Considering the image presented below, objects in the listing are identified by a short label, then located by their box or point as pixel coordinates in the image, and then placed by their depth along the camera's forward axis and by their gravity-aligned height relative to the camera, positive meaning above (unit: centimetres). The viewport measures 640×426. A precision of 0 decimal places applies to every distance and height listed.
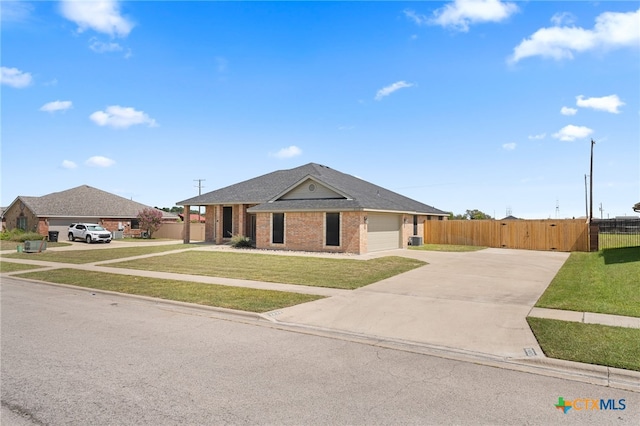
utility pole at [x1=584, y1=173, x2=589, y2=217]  4995 +287
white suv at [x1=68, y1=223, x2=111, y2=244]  3516 -85
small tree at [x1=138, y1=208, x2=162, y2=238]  4053 +37
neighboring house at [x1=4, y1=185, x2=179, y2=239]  3859 +129
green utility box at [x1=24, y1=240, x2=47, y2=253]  2558 -150
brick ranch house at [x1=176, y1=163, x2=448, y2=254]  2383 +66
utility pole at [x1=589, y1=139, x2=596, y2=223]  3425 +330
